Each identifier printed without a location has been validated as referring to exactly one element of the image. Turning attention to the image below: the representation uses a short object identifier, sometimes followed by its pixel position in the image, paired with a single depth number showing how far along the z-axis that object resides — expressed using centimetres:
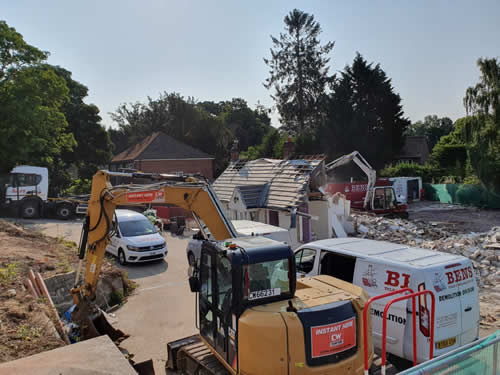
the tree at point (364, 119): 4334
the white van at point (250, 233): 1299
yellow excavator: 466
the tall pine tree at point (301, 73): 4859
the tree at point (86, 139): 4216
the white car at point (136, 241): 1419
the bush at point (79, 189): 3562
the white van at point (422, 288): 622
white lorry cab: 2420
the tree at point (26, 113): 2511
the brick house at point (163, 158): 4019
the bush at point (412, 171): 4400
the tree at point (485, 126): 3055
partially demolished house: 1791
